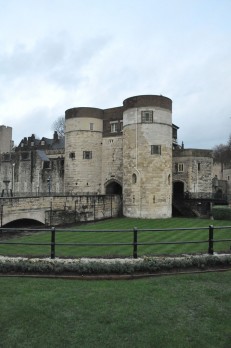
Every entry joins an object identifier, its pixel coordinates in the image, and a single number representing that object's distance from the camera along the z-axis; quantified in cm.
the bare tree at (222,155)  6786
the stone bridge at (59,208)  2179
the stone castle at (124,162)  2958
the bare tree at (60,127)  6944
